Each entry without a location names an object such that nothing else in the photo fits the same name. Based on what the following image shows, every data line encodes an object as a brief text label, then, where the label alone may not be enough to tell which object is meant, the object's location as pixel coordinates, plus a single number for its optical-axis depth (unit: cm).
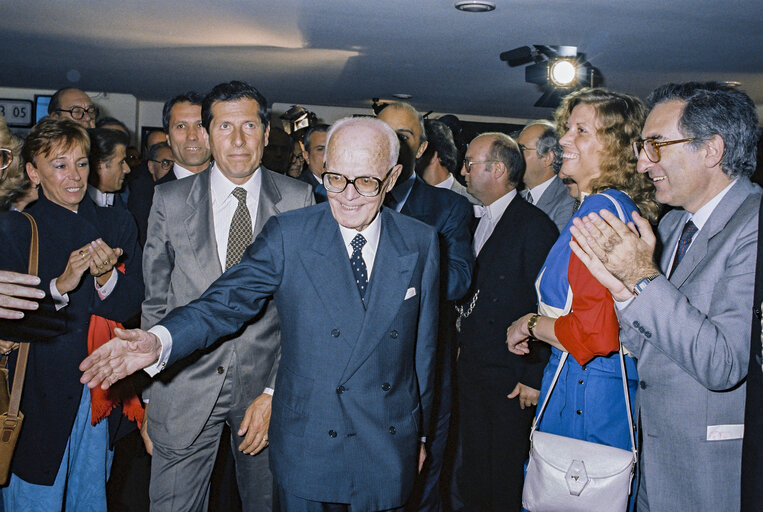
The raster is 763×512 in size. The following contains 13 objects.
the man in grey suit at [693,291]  179
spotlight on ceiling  685
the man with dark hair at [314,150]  502
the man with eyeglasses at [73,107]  484
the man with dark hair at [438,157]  462
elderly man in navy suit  195
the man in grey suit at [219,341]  243
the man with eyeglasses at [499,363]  344
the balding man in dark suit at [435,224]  297
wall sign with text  1124
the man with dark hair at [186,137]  404
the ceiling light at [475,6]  543
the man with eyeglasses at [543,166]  427
